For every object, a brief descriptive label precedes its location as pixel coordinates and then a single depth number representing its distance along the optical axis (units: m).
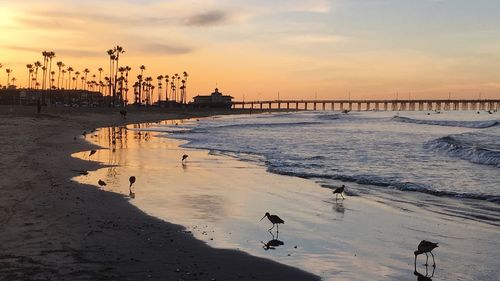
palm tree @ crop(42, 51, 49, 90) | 123.02
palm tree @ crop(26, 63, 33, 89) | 152.25
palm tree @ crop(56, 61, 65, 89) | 154.75
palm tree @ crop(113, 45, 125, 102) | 129.88
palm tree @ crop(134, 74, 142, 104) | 165.00
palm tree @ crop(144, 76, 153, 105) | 190.45
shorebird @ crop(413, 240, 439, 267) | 8.05
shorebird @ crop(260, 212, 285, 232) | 10.21
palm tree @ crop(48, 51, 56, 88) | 124.38
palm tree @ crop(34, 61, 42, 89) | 143.91
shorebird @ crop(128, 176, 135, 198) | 14.53
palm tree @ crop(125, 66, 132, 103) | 156.41
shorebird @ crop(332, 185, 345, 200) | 14.44
